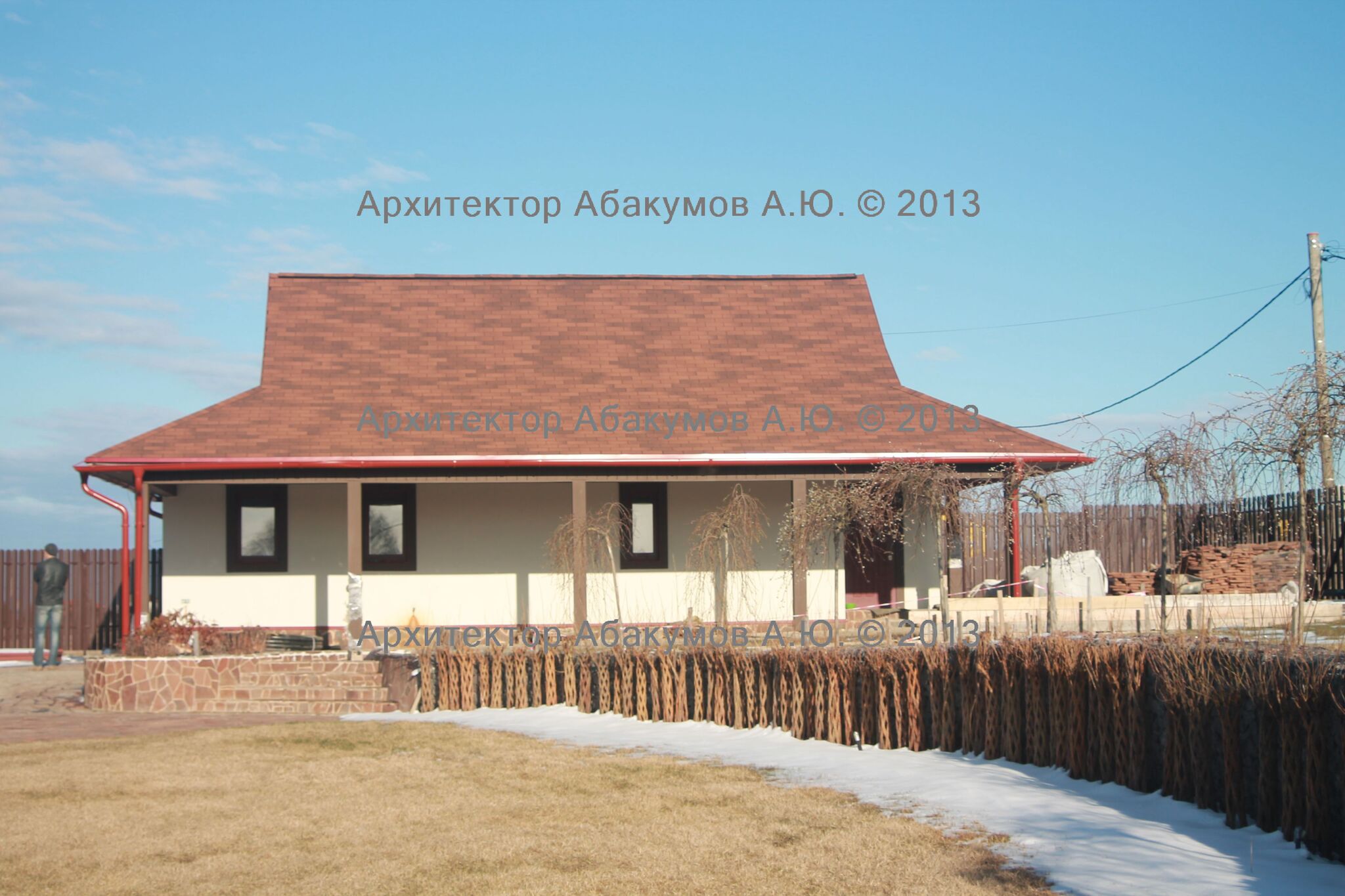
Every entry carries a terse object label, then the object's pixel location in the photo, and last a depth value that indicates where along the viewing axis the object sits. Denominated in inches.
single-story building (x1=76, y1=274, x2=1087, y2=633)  695.7
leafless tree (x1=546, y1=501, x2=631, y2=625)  698.8
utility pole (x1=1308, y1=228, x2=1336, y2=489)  842.8
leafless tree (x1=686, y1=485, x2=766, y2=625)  687.1
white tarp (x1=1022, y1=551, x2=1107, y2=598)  746.8
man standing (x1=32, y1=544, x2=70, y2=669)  698.8
